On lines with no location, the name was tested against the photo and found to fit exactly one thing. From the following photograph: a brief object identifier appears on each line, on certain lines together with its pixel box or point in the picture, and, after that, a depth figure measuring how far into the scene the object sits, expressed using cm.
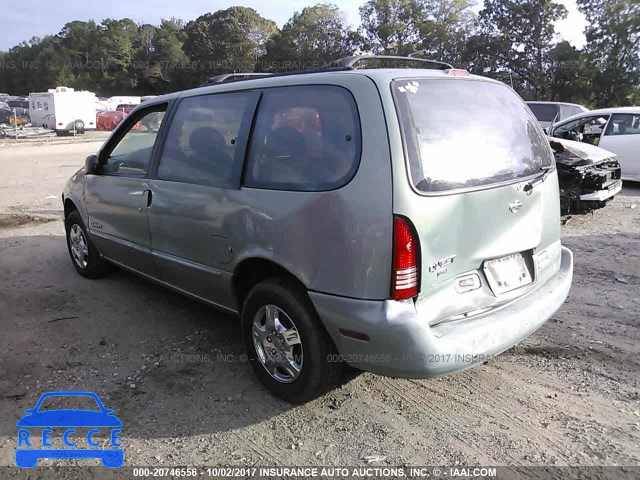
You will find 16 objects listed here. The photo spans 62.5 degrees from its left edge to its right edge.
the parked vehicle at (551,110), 1603
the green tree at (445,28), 5034
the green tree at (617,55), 3738
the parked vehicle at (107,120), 3189
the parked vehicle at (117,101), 3944
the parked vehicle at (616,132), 1002
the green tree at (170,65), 7100
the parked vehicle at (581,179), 734
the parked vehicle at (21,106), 3495
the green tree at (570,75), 3909
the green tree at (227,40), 6731
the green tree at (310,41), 5538
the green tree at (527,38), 4341
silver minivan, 254
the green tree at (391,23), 5441
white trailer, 2917
